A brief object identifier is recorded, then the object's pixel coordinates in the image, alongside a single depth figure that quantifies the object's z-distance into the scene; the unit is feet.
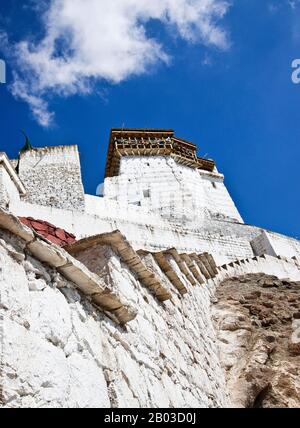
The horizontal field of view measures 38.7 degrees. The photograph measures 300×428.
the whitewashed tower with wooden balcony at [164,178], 85.35
